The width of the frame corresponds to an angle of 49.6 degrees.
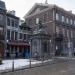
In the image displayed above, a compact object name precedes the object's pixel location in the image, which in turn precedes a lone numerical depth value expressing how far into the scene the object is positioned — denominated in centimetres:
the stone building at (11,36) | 1695
